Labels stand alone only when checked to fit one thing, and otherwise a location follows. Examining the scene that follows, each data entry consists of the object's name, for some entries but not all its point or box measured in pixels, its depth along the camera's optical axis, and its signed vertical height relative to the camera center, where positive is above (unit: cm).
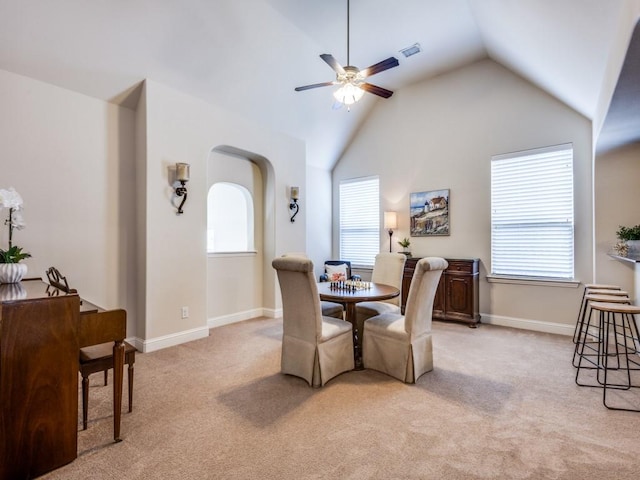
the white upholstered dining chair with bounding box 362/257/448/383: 275 -84
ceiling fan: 286 +154
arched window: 528 +41
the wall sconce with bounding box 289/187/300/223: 528 +67
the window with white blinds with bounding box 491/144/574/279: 424 +38
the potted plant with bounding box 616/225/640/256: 308 +1
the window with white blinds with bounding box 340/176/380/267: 605 +41
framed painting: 518 +46
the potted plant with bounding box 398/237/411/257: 545 -5
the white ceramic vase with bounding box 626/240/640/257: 304 -8
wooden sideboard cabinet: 457 -75
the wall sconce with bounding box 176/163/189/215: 373 +76
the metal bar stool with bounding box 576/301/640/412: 247 -120
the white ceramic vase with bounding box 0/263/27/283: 244 -22
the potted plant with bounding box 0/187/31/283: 236 -9
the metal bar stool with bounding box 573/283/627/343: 328 -50
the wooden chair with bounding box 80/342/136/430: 200 -75
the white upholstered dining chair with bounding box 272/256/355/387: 267 -80
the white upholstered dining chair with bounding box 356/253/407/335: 350 -46
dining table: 289 -48
